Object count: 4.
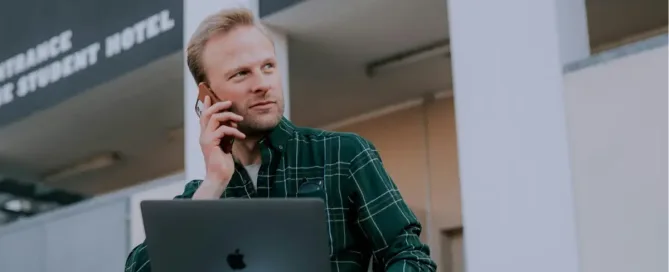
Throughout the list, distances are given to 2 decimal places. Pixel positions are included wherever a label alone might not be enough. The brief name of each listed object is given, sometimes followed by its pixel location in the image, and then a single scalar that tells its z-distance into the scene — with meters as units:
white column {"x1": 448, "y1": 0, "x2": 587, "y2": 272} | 4.18
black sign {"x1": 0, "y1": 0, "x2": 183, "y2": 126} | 6.39
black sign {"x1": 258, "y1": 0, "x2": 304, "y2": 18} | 5.43
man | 1.61
